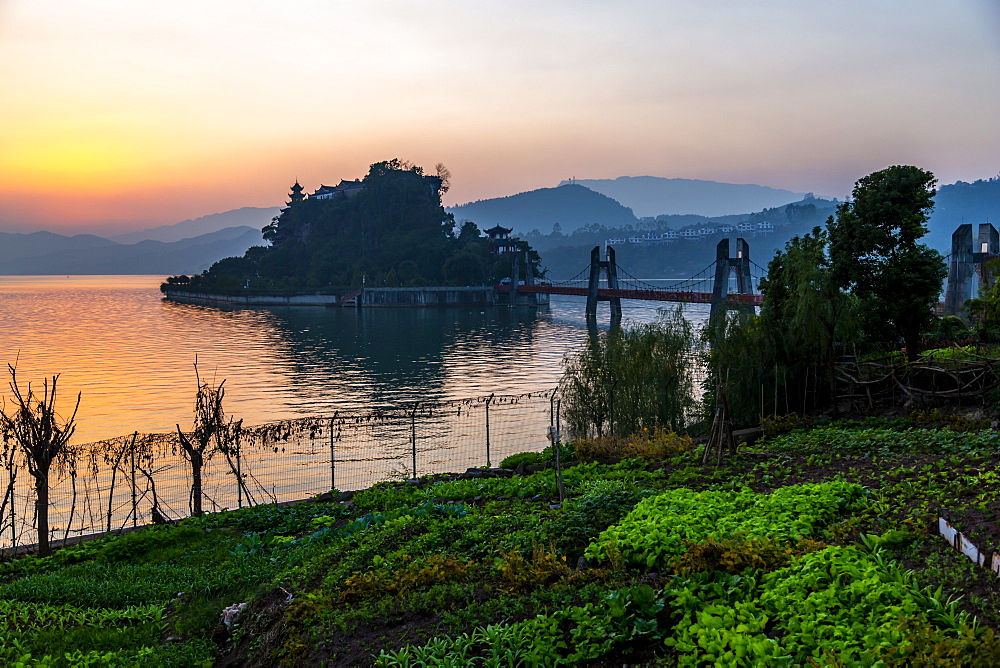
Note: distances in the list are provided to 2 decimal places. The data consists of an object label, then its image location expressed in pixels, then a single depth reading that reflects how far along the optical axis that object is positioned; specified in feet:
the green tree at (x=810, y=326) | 67.41
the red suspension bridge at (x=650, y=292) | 197.59
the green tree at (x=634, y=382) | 74.02
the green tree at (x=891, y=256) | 70.59
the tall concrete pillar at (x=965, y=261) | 112.27
